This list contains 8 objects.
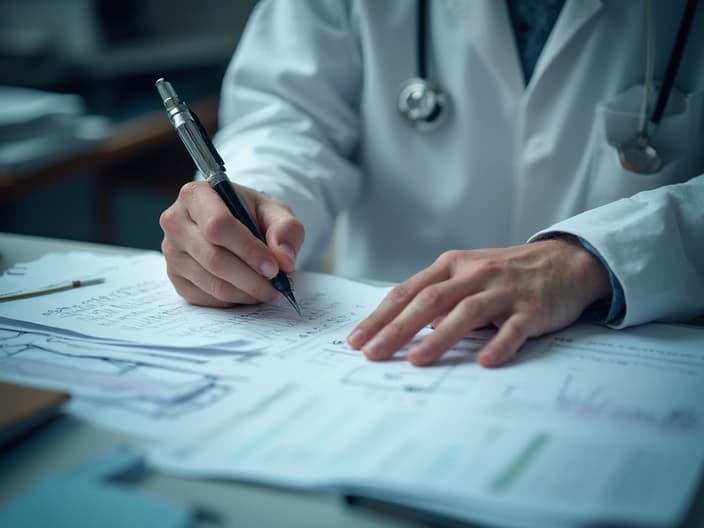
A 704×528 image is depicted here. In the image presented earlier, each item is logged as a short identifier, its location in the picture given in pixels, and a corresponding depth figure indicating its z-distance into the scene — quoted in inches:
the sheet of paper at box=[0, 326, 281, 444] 18.6
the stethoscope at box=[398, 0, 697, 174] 33.4
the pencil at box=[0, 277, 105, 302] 28.0
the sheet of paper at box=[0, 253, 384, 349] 24.2
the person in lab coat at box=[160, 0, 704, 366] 24.8
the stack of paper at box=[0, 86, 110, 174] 57.8
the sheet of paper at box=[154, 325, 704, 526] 15.1
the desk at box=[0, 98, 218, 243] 58.3
